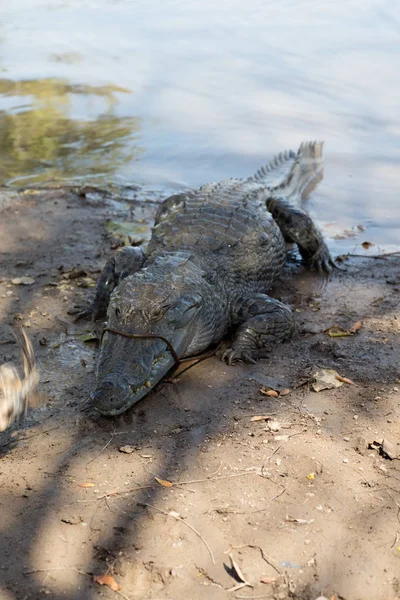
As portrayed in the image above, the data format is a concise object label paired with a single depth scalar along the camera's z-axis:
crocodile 3.83
